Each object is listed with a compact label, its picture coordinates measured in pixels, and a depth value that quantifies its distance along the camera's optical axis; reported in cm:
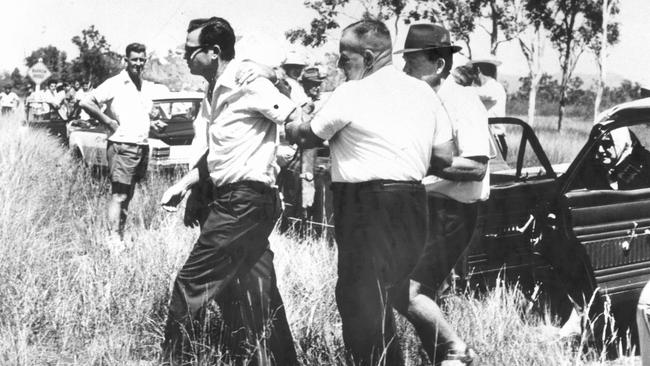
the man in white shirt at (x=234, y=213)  379
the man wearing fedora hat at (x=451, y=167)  407
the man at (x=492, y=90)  912
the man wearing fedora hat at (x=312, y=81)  826
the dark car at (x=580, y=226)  462
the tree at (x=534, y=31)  2538
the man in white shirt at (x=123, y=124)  743
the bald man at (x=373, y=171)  352
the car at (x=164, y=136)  1038
